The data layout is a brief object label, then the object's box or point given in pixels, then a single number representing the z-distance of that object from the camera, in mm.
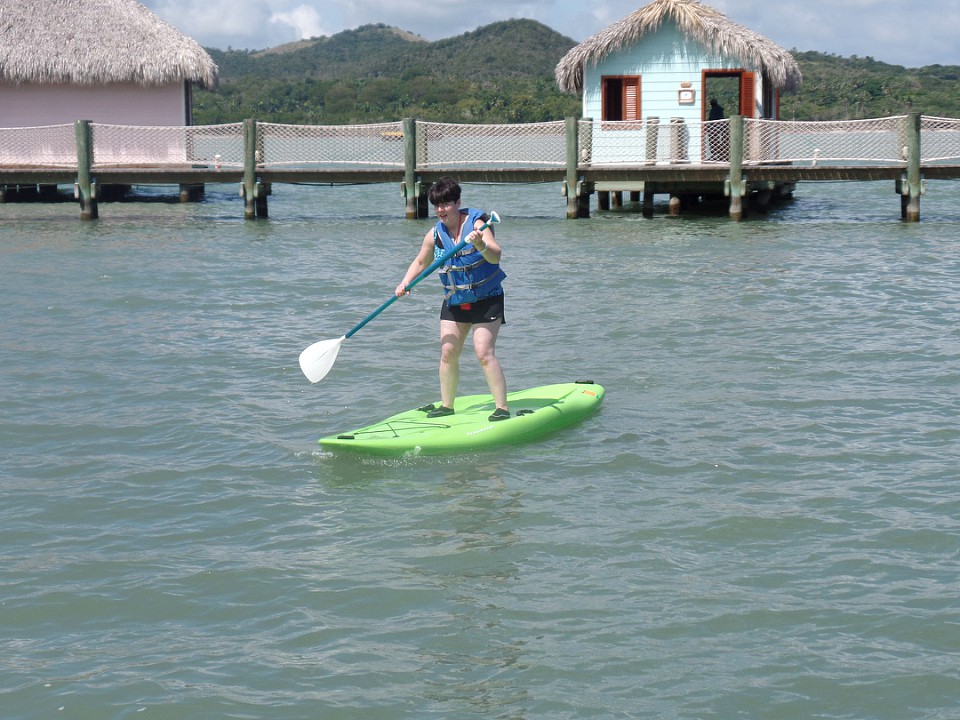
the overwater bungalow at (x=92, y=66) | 27094
